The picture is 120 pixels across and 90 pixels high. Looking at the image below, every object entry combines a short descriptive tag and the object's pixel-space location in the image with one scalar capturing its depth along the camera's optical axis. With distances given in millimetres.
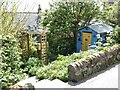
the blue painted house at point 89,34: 10372
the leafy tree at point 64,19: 10556
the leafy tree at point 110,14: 10883
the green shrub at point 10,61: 6471
